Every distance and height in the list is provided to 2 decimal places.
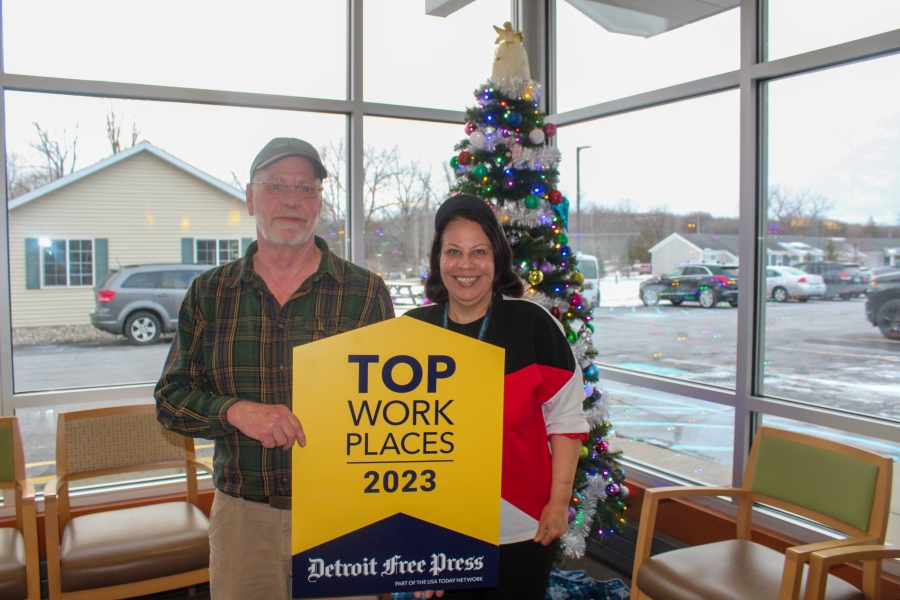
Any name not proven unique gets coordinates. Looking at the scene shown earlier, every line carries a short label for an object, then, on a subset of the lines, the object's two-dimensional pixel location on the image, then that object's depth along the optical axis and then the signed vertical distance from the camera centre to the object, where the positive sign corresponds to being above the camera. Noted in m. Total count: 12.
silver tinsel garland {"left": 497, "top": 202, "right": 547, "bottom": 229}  3.15 +0.28
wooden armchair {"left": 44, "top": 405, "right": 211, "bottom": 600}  2.57 -1.12
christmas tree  3.18 +0.30
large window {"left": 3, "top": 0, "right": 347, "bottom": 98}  3.36 +1.29
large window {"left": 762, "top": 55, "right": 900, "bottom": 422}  2.81 +0.18
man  1.57 -0.16
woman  1.56 -0.30
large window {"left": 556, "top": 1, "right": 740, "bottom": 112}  3.46 +1.33
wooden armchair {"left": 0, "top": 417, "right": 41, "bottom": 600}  2.46 -1.13
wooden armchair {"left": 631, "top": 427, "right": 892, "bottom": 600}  2.20 -0.96
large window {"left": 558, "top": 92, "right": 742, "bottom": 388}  3.50 +0.25
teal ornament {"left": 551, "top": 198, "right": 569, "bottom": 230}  3.32 +0.33
